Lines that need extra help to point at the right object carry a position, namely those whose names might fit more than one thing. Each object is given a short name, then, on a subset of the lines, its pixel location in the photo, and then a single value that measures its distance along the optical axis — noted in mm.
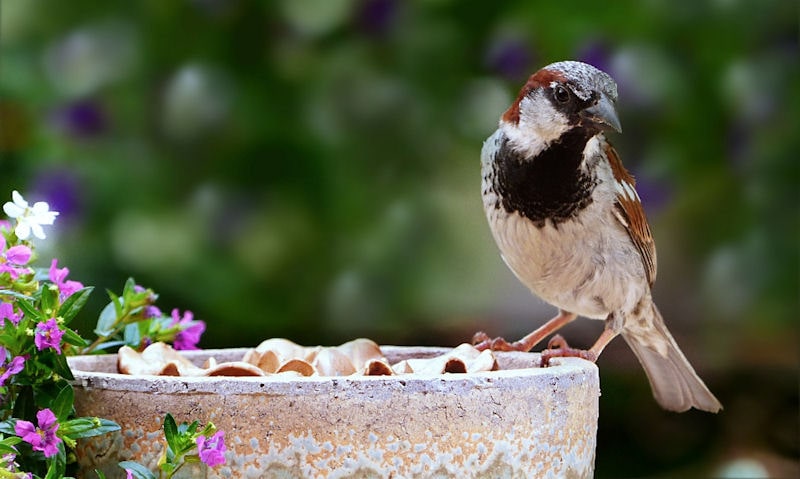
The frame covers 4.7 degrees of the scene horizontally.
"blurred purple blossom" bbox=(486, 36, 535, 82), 3855
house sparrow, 3463
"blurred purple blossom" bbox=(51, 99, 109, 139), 3785
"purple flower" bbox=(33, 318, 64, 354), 3303
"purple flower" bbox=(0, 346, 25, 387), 3306
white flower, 3312
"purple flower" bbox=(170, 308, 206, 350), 3450
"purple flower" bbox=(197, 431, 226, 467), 3297
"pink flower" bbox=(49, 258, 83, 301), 3343
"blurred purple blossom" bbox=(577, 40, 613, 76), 3932
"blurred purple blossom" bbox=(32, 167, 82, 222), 3693
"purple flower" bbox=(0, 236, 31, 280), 3314
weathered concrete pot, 3307
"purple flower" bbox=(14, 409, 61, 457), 3294
